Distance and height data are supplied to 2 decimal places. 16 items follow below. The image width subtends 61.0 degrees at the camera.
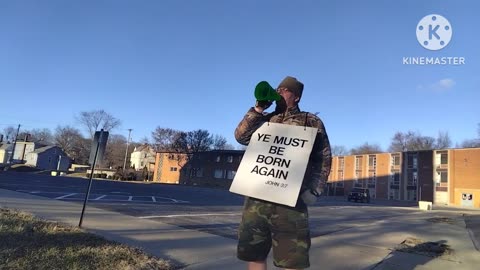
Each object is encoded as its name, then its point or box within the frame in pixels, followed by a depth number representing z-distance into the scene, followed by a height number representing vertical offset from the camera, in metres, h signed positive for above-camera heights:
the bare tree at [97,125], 100.00 +12.88
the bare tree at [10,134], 121.91 +10.85
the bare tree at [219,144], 74.89 +8.10
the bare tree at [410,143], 103.56 +15.66
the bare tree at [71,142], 118.75 +9.71
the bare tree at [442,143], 101.79 +15.80
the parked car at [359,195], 49.93 +0.49
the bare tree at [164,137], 74.81 +8.30
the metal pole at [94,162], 8.17 +0.32
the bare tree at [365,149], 116.82 +14.74
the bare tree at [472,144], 87.45 +14.77
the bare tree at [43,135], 137.00 +12.50
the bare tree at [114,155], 106.44 +6.17
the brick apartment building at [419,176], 60.44 +4.73
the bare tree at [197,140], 70.94 +7.90
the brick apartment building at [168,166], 73.81 +3.14
